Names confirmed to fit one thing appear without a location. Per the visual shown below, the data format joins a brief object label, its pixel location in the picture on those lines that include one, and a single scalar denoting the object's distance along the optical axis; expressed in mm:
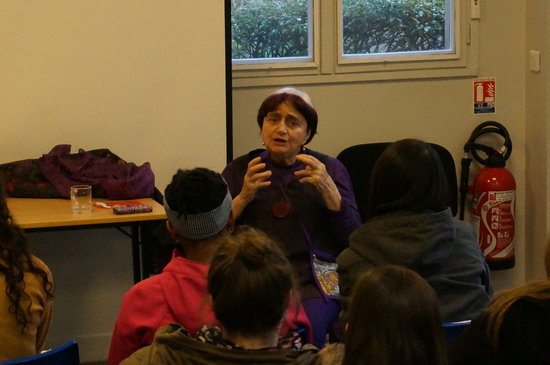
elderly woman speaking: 4555
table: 4863
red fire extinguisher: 6829
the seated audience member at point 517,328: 2622
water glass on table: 5096
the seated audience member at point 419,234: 3432
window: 6699
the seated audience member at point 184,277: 3074
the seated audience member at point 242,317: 2390
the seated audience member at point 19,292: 3332
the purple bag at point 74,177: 5430
